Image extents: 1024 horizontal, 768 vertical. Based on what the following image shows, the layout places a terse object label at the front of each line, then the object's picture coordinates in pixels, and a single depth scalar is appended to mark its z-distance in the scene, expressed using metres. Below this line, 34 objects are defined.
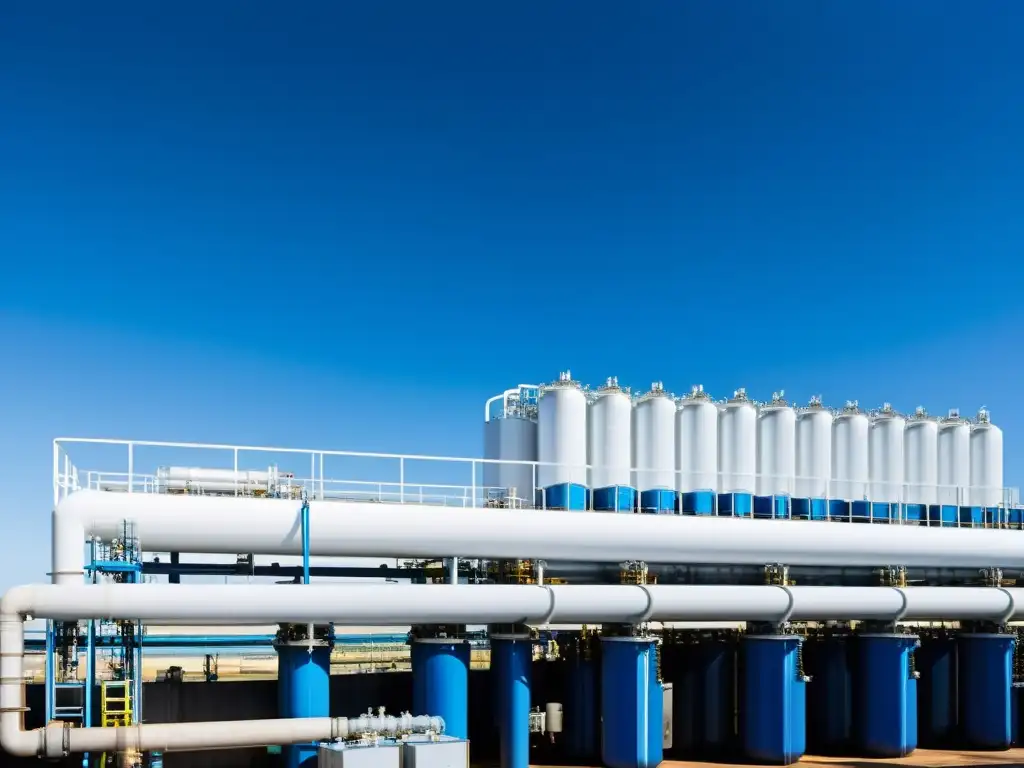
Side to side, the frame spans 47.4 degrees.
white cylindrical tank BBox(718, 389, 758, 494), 32.09
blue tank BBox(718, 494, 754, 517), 30.94
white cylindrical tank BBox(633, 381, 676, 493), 30.91
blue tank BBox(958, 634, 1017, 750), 32.16
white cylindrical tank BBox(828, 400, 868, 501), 34.50
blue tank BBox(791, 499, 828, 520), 32.38
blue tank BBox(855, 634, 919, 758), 30.09
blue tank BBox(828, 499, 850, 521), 32.91
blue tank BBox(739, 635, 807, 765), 28.41
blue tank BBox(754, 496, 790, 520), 31.48
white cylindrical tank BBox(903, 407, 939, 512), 35.91
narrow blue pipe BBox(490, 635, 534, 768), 25.84
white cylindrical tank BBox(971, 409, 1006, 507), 36.75
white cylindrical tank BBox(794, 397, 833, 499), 33.78
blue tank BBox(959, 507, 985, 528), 35.12
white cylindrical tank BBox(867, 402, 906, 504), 35.28
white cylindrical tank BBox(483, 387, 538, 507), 29.89
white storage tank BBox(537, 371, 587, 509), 29.69
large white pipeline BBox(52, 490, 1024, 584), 23.22
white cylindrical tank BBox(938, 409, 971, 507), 36.41
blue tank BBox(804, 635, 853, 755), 31.17
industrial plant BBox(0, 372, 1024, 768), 22.41
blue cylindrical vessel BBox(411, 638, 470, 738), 25.25
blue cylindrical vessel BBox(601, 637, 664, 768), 26.48
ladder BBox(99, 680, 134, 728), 21.17
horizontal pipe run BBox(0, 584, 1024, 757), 20.55
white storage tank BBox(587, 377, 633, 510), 30.39
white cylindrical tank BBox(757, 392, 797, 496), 32.97
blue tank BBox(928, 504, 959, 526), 34.66
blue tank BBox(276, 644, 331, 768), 23.89
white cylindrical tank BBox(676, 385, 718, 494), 31.75
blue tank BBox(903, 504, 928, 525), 34.25
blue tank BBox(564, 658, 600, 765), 28.00
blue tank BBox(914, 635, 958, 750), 32.88
